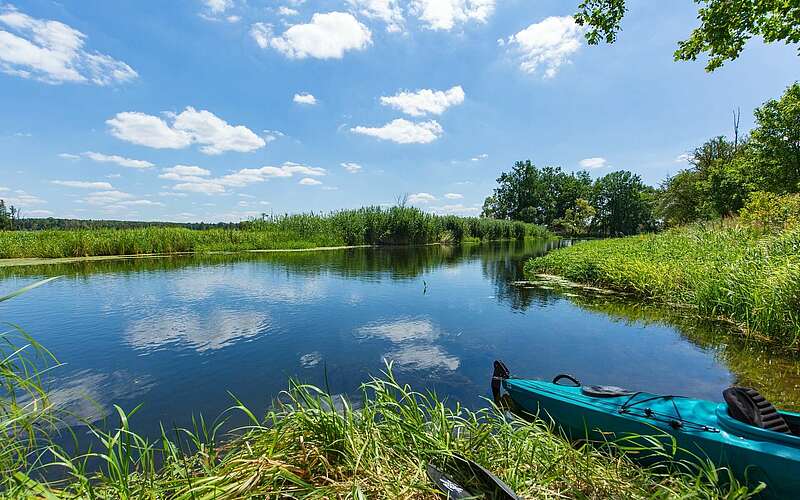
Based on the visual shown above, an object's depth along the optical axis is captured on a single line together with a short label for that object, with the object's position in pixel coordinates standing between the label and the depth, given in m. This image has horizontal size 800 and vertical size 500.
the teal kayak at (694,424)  2.38
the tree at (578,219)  69.12
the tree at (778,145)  23.78
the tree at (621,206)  71.12
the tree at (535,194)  70.44
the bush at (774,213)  12.70
